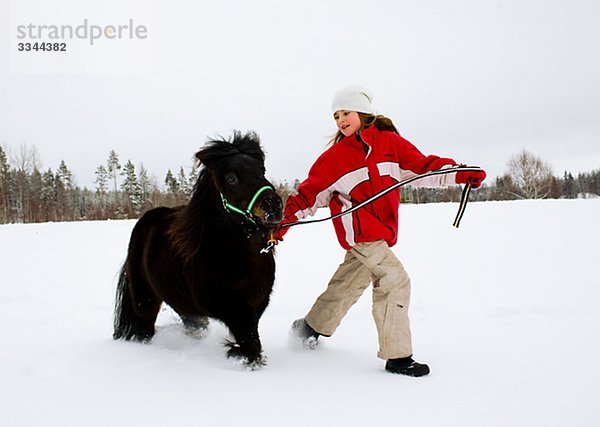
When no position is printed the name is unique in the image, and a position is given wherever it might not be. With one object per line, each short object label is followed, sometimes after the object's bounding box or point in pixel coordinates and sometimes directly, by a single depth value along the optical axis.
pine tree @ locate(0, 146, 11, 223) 47.72
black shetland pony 3.08
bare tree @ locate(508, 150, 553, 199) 52.75
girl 3.26
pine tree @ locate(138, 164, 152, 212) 61.12
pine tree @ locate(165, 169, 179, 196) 57.22
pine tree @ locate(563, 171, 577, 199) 95.96
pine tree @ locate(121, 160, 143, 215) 60.59
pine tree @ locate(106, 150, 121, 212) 67.25
